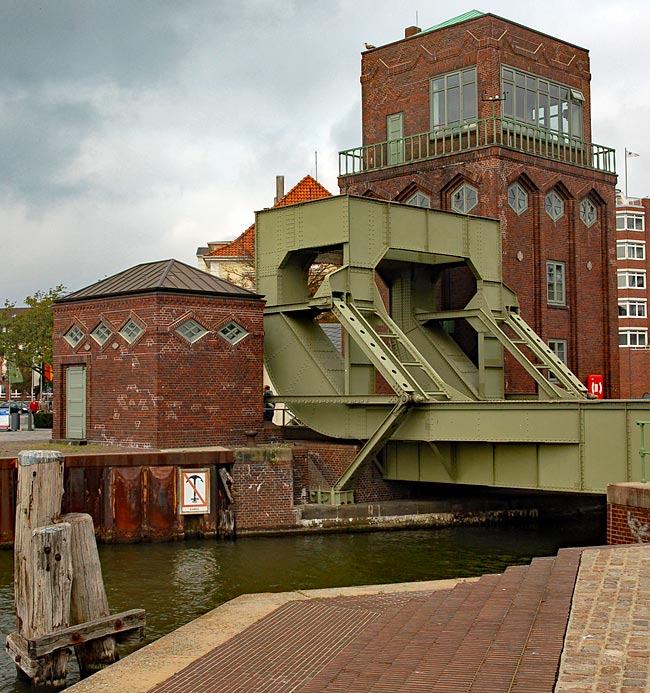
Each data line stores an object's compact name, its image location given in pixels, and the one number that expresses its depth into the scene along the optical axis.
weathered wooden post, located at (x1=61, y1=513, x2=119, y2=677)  11.32
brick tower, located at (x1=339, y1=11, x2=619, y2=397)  30.70
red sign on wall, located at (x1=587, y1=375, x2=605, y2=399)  32.59
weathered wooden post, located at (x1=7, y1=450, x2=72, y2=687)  10.98
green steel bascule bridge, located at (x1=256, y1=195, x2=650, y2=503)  21.02
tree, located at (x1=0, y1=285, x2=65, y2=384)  63.59
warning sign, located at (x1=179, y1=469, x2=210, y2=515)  21.67
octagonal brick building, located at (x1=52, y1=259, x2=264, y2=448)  24.22
